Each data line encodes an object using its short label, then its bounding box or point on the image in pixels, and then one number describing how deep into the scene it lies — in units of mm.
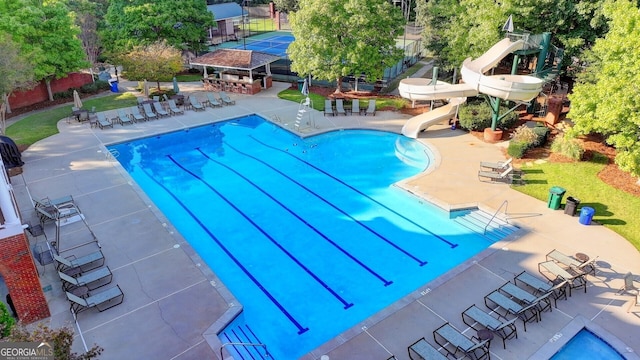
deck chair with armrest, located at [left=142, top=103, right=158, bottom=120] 26500
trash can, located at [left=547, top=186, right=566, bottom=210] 15922
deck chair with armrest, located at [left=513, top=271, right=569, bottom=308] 11789
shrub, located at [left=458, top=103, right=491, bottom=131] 22875
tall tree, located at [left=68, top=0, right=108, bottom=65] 33125
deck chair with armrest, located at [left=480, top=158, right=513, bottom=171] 18391
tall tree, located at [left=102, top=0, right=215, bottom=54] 32688
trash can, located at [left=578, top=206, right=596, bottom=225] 15027
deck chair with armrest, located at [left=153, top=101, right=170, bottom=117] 26891
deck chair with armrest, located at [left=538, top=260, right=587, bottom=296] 12164
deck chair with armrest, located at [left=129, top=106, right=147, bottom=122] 26156
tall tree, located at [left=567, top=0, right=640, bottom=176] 15594
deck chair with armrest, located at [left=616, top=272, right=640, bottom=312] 11812
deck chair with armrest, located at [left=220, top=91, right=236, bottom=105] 29148
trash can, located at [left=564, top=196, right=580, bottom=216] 15555
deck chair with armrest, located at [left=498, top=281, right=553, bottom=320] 11336
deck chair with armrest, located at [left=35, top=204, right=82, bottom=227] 15453
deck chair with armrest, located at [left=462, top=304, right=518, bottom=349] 10656
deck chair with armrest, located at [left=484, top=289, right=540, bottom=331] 11141
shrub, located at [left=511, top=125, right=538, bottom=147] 20359
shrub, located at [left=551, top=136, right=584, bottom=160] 19297
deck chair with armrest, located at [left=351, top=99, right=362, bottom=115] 26891
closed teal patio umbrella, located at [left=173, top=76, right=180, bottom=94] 29991
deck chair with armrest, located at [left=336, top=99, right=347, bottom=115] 26812
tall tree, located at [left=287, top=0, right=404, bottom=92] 26578
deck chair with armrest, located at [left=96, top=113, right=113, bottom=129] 25047
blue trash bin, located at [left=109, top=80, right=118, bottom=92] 31908
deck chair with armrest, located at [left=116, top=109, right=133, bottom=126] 25750
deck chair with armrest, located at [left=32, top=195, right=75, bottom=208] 15900
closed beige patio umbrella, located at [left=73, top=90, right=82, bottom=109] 26016
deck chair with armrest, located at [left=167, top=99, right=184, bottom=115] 27406
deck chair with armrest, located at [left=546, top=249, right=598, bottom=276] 12656
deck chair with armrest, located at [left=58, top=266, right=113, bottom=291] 12047
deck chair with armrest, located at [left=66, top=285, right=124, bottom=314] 11320
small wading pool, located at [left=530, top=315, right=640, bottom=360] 10422
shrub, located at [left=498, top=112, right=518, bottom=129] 22766
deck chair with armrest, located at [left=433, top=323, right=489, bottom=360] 10039
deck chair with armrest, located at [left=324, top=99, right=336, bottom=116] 26641
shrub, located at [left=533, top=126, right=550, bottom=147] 20672
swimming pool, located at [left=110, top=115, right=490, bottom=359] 12695
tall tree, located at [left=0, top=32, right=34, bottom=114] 20188
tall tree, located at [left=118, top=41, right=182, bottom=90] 27969
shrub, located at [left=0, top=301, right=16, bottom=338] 7736
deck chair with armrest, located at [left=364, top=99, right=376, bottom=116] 26641
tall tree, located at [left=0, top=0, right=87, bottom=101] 25766
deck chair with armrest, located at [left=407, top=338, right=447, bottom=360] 9844
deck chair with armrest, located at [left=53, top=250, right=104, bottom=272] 12680
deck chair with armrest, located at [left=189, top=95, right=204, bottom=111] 28094
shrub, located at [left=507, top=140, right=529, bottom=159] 19766
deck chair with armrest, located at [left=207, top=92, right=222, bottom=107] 28719
